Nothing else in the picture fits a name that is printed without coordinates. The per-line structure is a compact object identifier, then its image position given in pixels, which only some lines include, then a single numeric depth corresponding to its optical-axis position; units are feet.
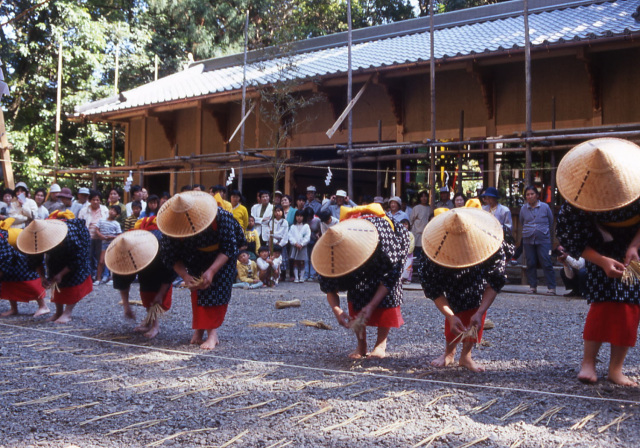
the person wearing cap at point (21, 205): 27.73
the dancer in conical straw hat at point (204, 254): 17.20
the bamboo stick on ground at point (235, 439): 9.64
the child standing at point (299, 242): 37.22
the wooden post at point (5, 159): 40.78
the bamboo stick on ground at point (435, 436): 9.70
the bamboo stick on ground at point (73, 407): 11.41
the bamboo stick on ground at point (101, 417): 10.75
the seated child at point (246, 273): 34.91
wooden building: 34.35
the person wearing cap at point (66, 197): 28.60
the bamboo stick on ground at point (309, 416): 10.84
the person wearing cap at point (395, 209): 34.14
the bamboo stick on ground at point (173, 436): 9.69
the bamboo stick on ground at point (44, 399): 11.91
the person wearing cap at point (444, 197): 36.17
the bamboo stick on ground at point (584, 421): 10.35
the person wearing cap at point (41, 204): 36.09
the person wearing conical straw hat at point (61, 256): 21.22
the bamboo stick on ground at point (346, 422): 10.40
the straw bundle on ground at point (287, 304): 26.27
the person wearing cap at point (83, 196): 37.78
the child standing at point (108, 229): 35.32
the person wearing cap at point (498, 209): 30.66
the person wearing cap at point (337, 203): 35.48
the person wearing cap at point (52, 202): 38.48
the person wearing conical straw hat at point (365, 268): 14.73
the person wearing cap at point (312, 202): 39.60
